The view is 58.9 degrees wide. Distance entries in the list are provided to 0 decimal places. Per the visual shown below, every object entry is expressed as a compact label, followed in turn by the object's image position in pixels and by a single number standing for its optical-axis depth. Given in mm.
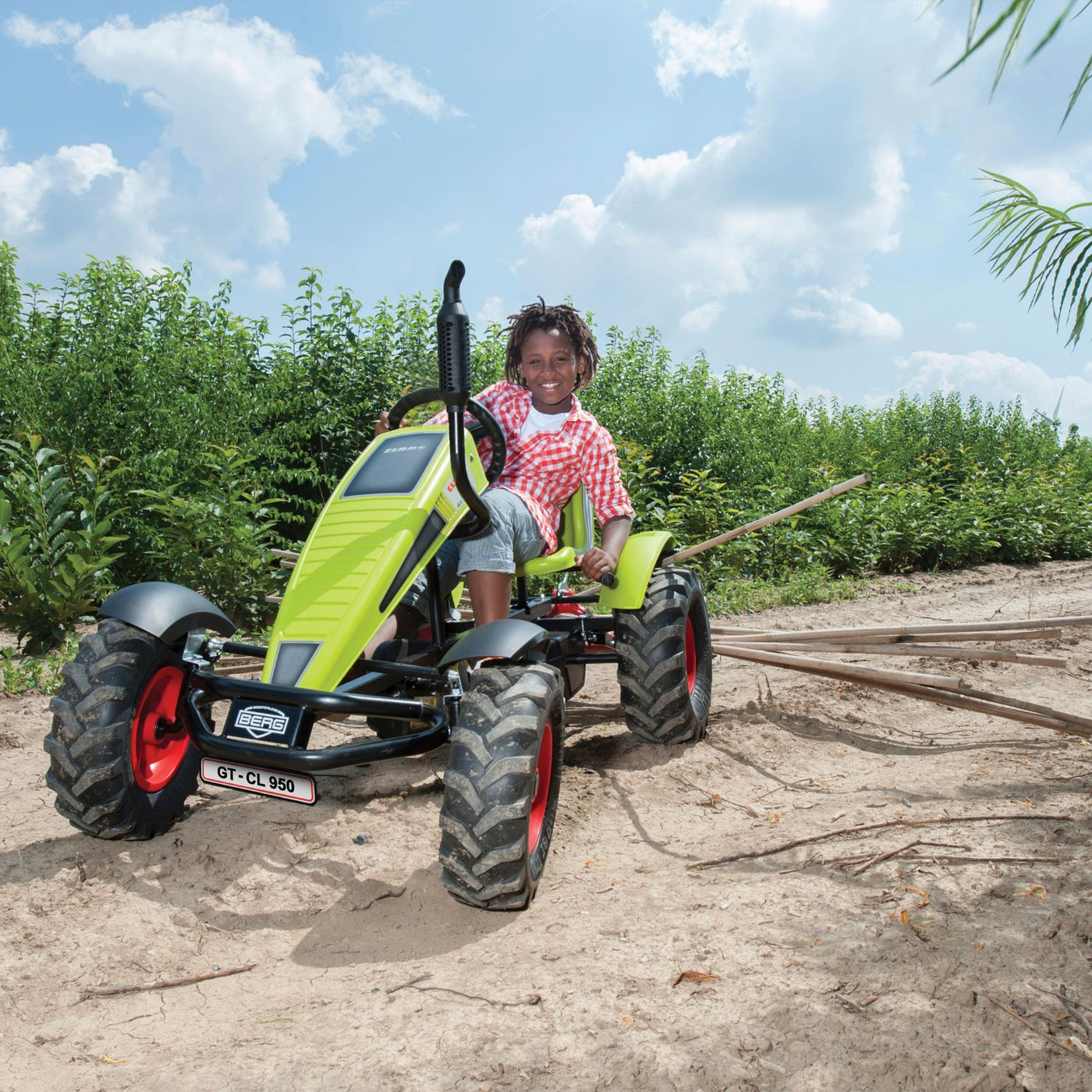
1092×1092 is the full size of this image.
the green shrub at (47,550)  5684
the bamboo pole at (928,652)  4660
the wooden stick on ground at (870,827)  3043
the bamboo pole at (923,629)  4945
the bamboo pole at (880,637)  4961
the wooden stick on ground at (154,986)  2389
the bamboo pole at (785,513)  5242
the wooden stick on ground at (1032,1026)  1999
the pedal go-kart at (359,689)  2551
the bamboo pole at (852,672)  4316
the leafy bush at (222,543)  6020
